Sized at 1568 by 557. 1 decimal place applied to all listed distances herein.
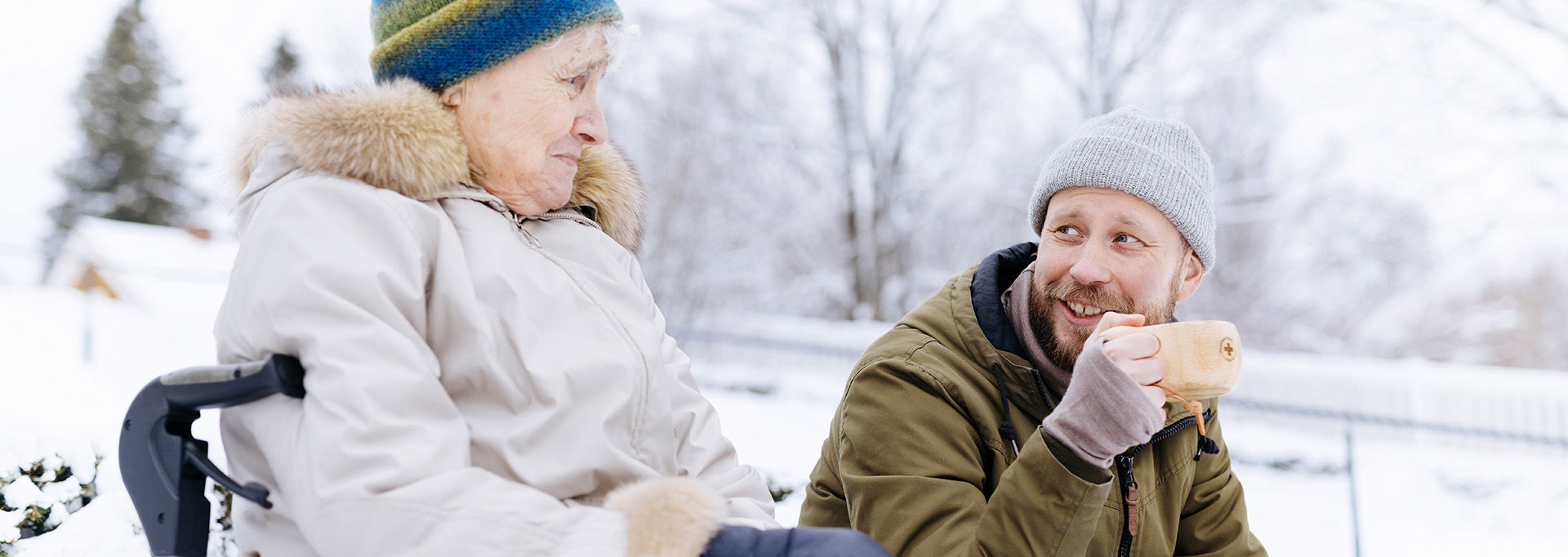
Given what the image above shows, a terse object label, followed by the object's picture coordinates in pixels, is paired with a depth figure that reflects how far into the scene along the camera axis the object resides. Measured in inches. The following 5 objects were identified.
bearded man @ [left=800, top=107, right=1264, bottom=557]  72.4
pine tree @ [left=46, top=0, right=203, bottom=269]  983.6
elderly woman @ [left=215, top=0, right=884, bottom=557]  53.5
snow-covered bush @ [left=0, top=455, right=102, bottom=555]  91.4
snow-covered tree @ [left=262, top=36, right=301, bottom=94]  1007.0
